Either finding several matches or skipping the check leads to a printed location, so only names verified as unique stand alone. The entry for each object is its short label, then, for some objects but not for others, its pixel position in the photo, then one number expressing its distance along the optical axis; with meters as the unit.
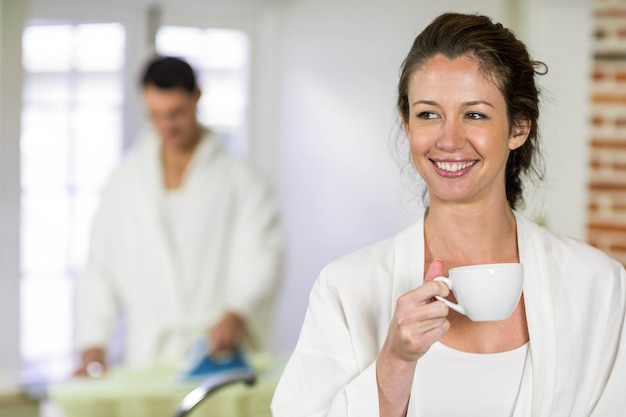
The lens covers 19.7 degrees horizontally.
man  4.17
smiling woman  1.58
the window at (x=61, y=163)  5.48
